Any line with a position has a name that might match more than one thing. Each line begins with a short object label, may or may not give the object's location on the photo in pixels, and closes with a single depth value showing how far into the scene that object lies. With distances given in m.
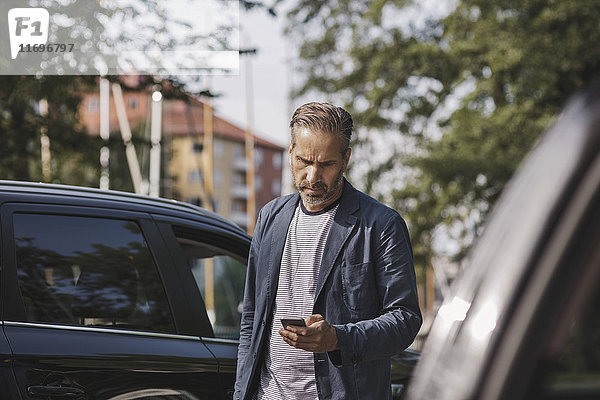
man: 2.75
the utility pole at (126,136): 11.40
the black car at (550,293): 1.06
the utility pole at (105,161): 11.30
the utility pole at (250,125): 44.42
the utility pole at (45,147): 10.80
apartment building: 95.55
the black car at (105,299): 3.20
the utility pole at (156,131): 10.80
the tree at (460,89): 17.42
